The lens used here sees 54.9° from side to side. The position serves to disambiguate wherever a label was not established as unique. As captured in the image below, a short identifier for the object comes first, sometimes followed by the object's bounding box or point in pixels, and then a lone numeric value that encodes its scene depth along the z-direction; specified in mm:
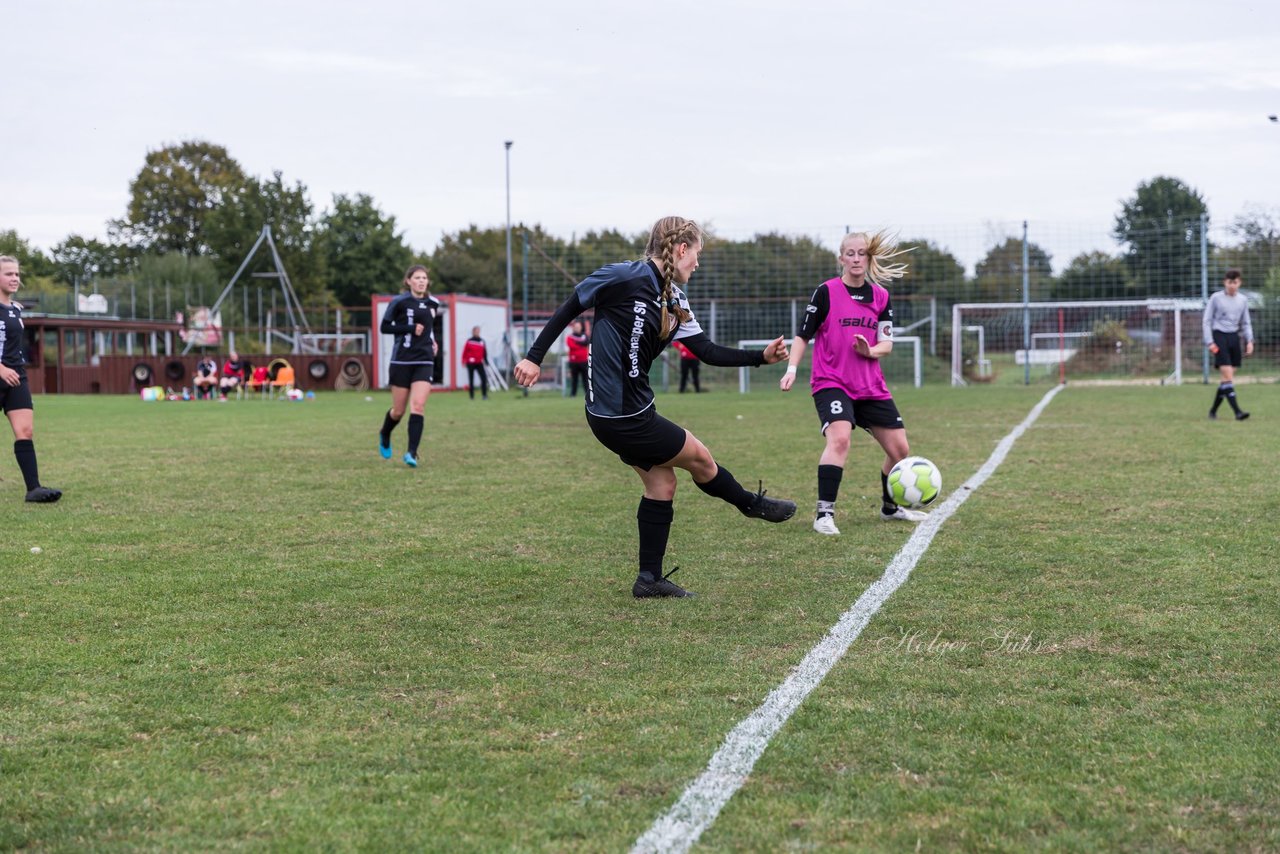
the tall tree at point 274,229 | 59875
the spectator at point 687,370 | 28859
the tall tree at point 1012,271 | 29953
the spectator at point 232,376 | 32406
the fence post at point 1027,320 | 29828
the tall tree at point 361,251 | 69188
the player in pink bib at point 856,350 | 7681
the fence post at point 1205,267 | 28859
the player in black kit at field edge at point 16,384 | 9016
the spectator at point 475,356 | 28203
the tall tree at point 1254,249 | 28438
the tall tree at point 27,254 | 69562
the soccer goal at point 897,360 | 30281
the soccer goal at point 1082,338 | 29781
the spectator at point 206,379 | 32812
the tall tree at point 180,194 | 68938
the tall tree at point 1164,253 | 28984
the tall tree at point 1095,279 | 29594
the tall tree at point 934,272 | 30984
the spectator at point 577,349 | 28141
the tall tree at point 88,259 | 70812
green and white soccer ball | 7461
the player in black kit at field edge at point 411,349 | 11812
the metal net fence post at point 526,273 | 30625
